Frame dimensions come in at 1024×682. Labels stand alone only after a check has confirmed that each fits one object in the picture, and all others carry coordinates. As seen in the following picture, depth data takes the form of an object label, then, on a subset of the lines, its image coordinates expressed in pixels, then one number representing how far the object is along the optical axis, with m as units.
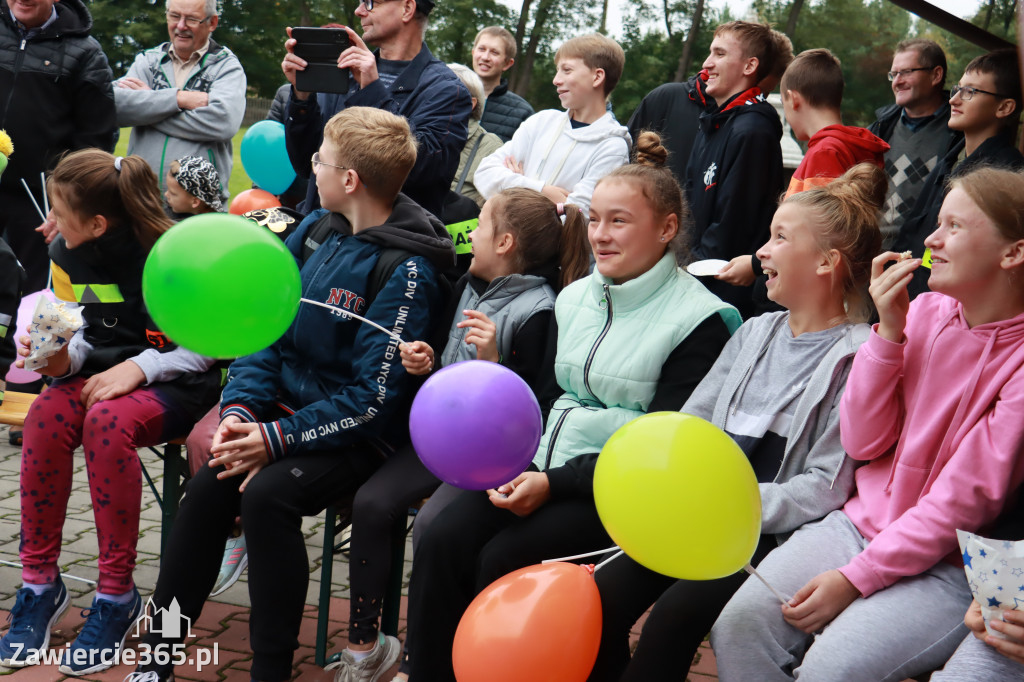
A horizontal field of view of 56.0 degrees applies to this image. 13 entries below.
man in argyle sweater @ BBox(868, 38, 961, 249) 4.02
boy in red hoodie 3.65
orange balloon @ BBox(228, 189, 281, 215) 5.08
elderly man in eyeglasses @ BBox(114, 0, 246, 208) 5.40
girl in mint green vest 2.67
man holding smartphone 3.92
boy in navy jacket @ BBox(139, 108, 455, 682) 2.89
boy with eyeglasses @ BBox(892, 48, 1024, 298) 3.47
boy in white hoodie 4.23
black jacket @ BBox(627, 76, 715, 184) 4.43
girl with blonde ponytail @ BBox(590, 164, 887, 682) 2.41
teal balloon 5.39
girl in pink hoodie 2.08
